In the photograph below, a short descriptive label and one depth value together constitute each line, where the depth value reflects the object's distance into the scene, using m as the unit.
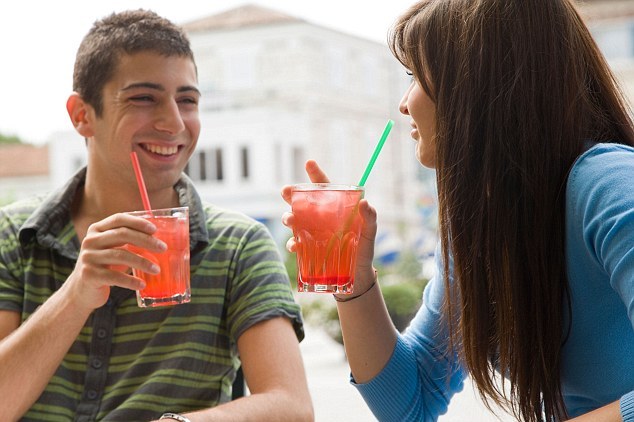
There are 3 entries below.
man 1.55
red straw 1.54
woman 1.17
